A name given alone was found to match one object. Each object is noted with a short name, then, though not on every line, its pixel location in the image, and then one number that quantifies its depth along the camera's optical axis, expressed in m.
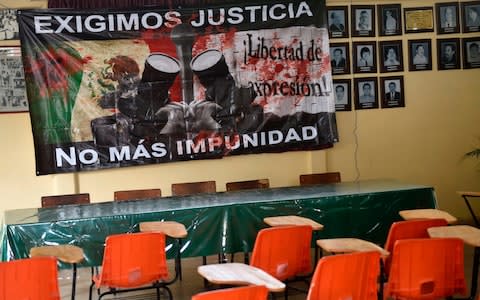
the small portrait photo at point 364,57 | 7.78
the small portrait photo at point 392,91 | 7.87
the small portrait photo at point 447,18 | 7.95
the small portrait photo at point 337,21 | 7.69
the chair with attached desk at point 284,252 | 4.26
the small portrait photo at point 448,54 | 7.97
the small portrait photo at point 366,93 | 7.80
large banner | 6.88
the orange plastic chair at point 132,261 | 4.31
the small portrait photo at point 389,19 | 7.82
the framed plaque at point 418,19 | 7.90
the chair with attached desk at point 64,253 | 4.23
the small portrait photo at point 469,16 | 8.00
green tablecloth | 5.00
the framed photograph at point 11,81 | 6.79
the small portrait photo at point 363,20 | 7.75
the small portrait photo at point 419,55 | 7.91
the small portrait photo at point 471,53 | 8.02
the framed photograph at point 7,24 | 6.77
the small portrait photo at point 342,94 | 7.75
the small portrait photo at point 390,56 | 7.85
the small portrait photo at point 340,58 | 7.72
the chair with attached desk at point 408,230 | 4.43
